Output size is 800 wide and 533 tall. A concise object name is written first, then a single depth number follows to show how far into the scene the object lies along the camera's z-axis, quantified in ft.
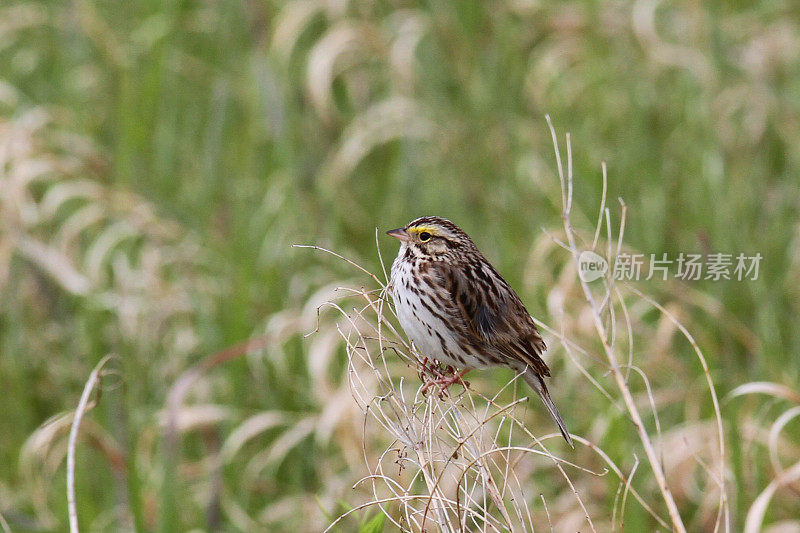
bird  20.51
